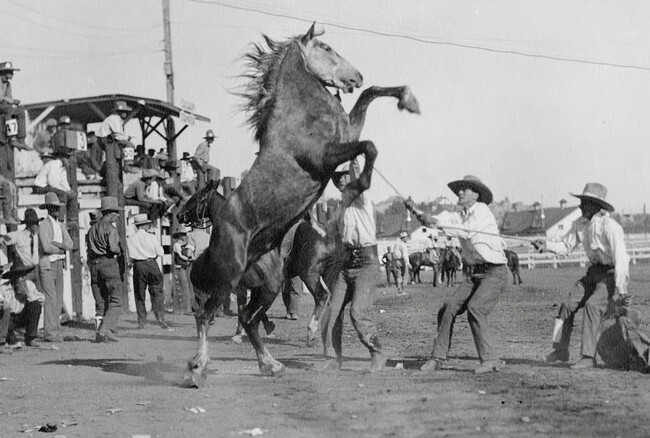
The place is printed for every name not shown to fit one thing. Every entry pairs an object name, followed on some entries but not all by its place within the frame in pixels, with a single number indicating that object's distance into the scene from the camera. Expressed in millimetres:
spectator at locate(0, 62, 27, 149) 14805
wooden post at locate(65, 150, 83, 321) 17000
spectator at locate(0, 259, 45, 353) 12172
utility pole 29234
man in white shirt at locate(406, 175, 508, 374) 9297
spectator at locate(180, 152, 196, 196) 24986
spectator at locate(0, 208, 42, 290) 12711
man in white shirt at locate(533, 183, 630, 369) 9320
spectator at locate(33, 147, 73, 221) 16609
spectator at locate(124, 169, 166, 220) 20219
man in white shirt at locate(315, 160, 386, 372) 9469
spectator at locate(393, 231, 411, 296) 28347
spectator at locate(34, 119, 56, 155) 23406
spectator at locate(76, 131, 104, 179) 20828
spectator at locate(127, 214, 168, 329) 16672
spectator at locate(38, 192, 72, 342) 13891
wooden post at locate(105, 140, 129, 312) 18625
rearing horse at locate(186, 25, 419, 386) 8695
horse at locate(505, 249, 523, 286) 32344
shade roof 23828
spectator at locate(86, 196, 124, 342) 13898
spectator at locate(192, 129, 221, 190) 21984
